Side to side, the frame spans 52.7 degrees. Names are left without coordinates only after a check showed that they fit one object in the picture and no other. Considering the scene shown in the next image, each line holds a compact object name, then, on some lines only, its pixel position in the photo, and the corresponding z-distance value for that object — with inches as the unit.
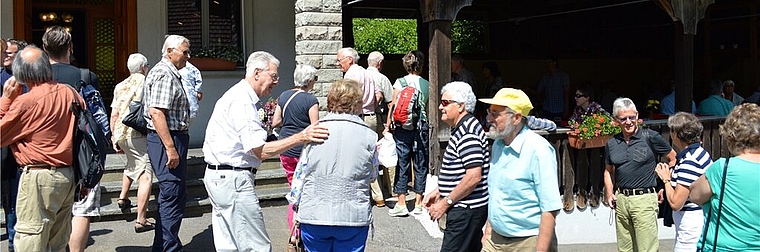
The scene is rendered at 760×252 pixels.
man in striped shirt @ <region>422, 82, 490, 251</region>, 186.5
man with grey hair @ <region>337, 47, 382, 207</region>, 295.6
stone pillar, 315.0
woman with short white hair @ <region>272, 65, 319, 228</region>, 239.9
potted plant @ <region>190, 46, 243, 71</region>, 367.6
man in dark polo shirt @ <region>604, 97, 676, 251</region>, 226.1
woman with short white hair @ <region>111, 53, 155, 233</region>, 255.6
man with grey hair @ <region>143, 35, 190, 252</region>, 216.8
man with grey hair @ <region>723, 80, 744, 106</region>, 423.8
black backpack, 192.9
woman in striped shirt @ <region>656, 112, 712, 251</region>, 190.3
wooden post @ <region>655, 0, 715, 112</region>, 353.4
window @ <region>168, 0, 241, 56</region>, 373.7
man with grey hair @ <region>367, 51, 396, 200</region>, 307.4
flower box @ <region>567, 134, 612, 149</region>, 289.3
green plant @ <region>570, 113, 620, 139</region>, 283.7
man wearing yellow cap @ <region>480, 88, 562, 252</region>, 162.2
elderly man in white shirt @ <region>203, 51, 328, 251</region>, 181.9
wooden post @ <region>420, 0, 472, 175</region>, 289.7
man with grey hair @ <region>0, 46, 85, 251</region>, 185.9
